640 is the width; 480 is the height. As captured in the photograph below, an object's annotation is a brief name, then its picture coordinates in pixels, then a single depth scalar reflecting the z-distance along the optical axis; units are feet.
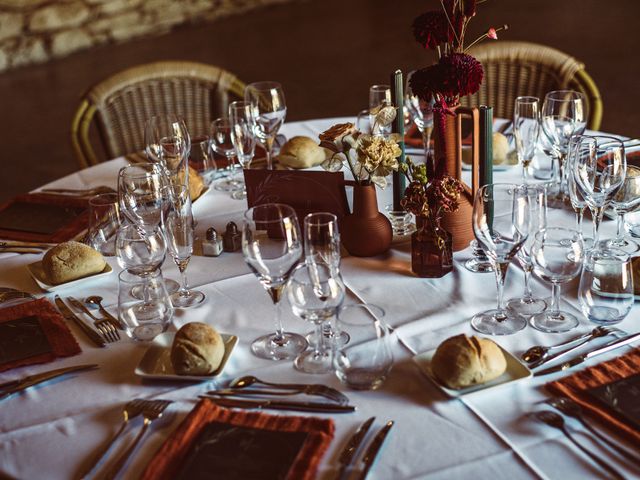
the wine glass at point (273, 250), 4.30
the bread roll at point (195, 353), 4.11
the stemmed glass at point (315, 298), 4.10
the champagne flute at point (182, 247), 4.91
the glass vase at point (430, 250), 5.06
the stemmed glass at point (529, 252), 4.40
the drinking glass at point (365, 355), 3.92
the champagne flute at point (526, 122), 6.24
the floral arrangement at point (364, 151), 5.09
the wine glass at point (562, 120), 6.01
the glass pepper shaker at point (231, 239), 5.69
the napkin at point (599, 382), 3.61
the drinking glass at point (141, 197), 5.48
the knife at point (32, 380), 4.14
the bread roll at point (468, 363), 3.85
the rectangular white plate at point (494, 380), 3.86
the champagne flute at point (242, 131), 6.63
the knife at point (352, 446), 3.44
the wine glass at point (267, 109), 6.77
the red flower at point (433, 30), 5.09
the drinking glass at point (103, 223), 5.65
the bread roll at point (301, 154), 7.00
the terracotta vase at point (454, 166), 5.35
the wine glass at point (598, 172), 4.95
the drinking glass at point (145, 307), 4.63
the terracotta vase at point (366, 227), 5.37
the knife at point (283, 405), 3.81
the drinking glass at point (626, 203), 5.25
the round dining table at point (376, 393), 3.49
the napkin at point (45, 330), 4.45
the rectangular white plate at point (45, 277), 5.26
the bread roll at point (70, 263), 5.28
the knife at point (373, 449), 3.38
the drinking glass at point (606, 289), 4.27
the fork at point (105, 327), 4.63
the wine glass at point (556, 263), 4.32
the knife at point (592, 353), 4.01
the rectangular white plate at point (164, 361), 4.13
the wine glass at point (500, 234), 4.42
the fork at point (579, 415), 3.41
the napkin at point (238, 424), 3.46
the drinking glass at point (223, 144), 6.91
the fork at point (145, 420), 3.52
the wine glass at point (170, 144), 6.28
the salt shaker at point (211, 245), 5.63
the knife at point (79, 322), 4.59
